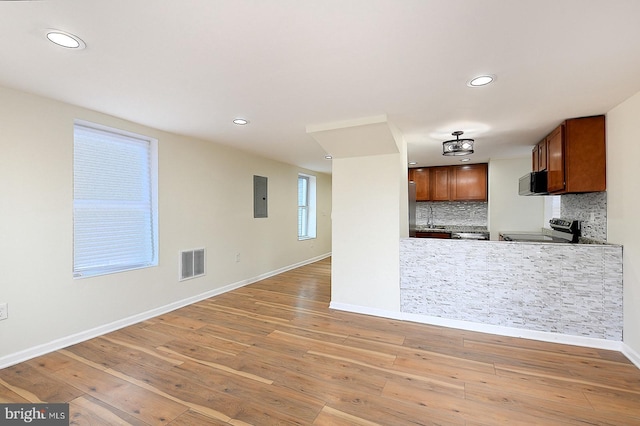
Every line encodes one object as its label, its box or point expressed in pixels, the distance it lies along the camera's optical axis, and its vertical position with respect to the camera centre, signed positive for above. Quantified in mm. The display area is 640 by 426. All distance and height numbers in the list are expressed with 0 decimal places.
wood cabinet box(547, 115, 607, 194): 2928 +555
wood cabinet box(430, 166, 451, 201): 6137 +557
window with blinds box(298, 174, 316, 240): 7093 +114
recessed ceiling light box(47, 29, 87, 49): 1637 +995
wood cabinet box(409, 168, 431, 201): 6323 +609
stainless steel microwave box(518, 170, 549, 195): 3662 +337
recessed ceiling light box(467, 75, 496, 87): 2141 +971
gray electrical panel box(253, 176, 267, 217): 5246 +268
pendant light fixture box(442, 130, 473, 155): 3631 +802
